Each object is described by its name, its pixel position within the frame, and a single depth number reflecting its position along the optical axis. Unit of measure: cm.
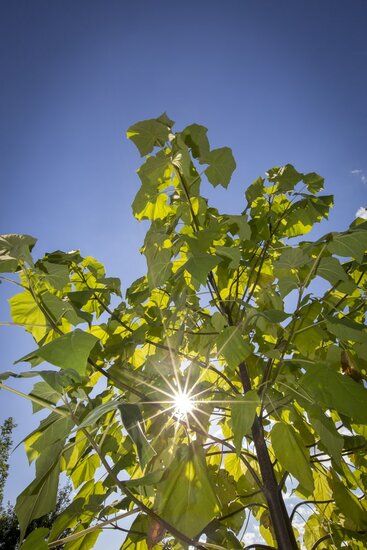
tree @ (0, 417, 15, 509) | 1611
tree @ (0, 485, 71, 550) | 1631
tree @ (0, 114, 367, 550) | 66
